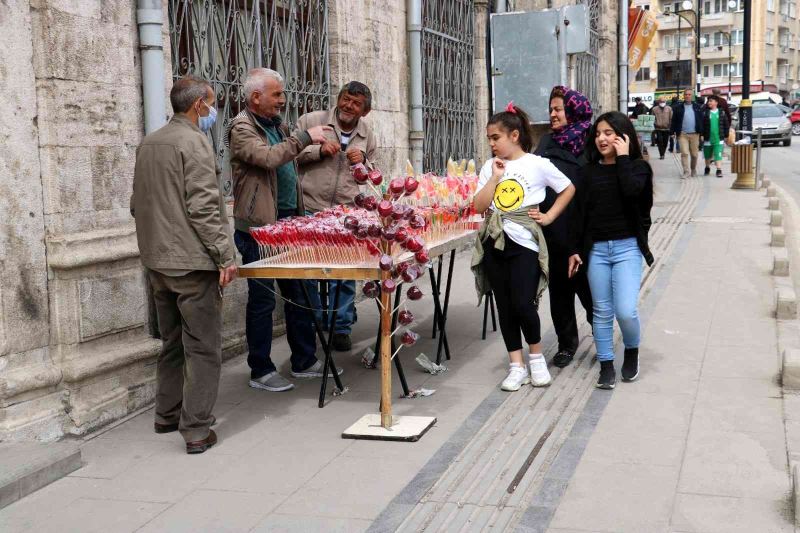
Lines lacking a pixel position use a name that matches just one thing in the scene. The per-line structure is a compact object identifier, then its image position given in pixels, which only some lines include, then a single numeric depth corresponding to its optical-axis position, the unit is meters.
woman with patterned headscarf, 6.31
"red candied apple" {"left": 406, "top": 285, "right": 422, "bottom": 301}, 5.43
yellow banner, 23.39
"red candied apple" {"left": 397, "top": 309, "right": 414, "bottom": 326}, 5.46
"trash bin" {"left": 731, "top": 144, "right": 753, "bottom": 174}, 18.29
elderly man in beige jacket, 6.73
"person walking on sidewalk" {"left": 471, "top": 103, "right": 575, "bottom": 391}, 5.82
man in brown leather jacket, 5.70
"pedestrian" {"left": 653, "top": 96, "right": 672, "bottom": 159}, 26.27
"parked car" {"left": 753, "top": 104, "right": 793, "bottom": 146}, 37.09
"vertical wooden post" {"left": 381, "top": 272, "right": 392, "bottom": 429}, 5.18
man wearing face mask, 4.79
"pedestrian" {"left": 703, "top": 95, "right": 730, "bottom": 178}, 20.97
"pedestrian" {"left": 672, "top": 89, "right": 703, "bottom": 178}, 20.20
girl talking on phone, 5.79
